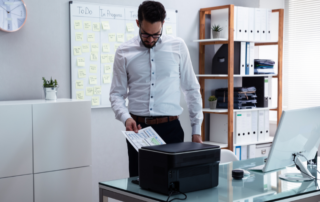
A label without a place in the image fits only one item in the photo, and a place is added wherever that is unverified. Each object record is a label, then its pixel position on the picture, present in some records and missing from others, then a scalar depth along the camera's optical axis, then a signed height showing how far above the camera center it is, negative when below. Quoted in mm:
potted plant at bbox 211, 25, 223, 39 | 4199 +591
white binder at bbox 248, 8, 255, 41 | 4270 +690
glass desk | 1685 -500
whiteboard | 3461 +397
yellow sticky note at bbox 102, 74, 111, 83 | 3643 +65
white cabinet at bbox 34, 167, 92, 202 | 2924 -797
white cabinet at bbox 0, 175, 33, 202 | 2764 -763
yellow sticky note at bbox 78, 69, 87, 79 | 3496 +108
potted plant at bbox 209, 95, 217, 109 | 4297 -195
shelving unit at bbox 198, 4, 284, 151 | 4094 +284
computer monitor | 1979 -302
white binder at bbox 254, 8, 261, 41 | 4320 +678
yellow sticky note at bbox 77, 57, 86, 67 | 3477 +209
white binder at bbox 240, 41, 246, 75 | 4273 +298
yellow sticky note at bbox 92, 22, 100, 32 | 3538 +544
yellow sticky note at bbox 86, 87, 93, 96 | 3557 -58
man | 2551 -8
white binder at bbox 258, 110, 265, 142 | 4449 -473
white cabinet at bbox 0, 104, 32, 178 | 2736 -401
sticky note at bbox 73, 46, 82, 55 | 3453 +315
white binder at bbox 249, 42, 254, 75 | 4355 +281
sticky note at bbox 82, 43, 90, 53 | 3500 +339
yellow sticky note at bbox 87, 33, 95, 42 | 3520 +441
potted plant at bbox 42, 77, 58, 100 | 3066 -41
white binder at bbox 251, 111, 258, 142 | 4398 -467
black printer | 1660 -371
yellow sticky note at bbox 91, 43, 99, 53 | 3545 +351
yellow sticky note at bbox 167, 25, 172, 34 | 4105 +599
